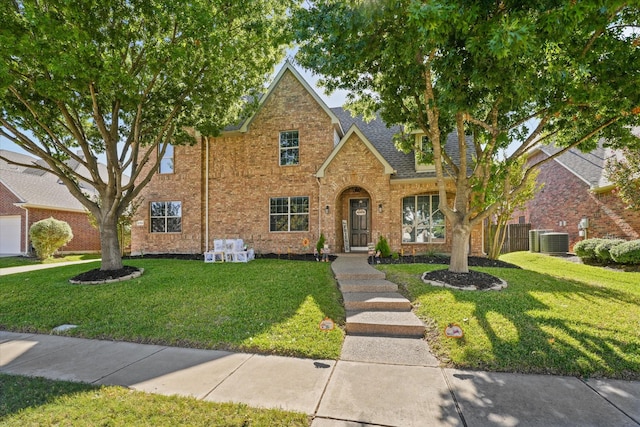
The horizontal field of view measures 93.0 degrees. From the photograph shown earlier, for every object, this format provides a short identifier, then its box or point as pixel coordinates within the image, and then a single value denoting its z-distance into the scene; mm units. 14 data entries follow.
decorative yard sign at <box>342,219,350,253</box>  14135
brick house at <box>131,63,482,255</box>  12805
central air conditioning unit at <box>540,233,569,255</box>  15508
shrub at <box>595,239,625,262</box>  11617
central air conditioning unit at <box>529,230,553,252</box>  16359
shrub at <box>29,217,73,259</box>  16172
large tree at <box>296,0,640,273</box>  4516
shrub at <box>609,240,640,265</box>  10531
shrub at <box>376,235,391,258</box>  11523
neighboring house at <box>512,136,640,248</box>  13781
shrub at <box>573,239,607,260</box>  12318
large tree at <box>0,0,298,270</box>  7094
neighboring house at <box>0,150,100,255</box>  18609
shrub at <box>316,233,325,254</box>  12266
